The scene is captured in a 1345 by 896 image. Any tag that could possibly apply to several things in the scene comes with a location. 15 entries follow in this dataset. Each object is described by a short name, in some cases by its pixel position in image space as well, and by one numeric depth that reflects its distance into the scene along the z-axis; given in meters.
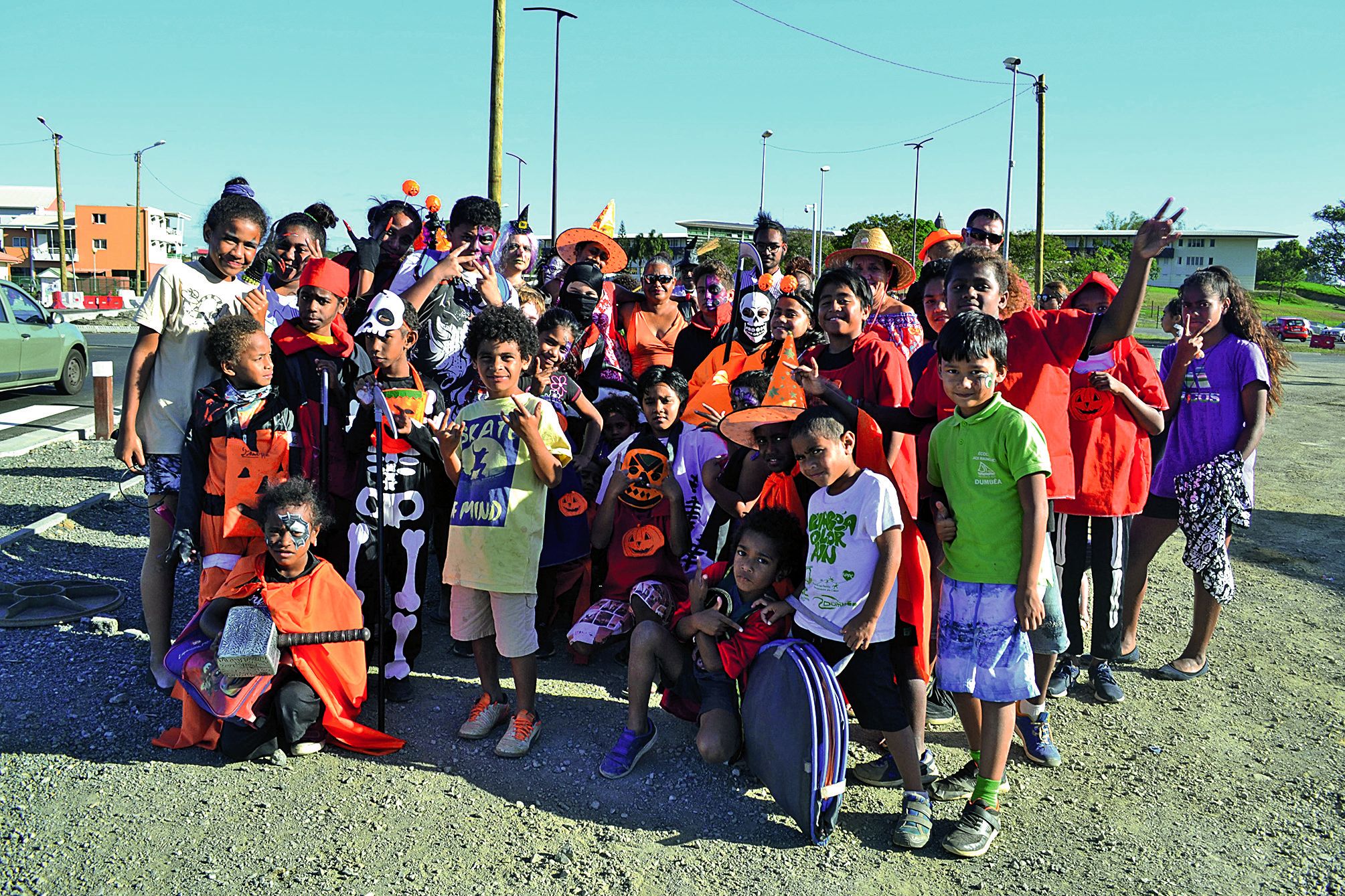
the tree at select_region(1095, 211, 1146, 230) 101.54
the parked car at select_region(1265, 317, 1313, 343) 40.03
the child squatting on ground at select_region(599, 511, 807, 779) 3.65
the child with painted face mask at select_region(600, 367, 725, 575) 4.59
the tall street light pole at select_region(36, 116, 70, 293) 39.71
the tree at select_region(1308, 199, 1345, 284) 76.00
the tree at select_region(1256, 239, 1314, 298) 79.19
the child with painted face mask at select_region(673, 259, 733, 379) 5.62
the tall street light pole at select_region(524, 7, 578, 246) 25.06
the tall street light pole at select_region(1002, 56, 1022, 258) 26.11
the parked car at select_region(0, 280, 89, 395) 13.13
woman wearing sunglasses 5.77
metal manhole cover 4.86
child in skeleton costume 4.26
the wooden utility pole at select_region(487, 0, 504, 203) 11.61
